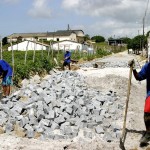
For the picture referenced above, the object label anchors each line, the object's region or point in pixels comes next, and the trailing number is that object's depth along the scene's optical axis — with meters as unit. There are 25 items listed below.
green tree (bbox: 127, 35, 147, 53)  50.33
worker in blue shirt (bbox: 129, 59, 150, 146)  4.15
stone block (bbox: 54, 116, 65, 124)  4.88
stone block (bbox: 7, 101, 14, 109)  5.40
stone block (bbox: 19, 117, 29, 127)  4.74
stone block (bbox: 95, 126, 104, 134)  4.66
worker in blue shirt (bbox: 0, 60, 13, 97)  6.60
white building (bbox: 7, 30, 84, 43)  58.43
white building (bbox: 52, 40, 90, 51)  44.21
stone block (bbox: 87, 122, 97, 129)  4.90
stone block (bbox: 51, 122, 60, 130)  4.72
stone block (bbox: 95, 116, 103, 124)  5.07
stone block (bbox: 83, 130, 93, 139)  4.52
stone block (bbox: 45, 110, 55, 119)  4.91
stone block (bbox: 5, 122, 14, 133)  4.71
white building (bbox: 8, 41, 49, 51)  37.58
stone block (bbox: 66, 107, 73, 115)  5.21
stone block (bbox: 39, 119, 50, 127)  4.75
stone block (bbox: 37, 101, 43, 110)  5.19
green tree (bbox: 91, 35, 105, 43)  76.39
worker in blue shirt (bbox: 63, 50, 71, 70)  13.22
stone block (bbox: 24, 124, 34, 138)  4.52
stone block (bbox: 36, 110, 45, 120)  4.91
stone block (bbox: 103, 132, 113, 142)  4.43
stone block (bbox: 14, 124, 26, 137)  4.55
